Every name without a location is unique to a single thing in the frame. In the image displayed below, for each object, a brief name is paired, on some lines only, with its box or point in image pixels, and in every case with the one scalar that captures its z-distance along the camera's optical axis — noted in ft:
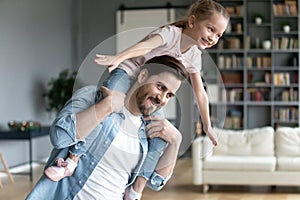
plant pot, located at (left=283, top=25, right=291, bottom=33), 31.63
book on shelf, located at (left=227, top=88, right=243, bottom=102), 32.83
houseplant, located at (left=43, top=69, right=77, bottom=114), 29.22
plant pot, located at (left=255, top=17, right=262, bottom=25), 32.04
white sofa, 20.59
